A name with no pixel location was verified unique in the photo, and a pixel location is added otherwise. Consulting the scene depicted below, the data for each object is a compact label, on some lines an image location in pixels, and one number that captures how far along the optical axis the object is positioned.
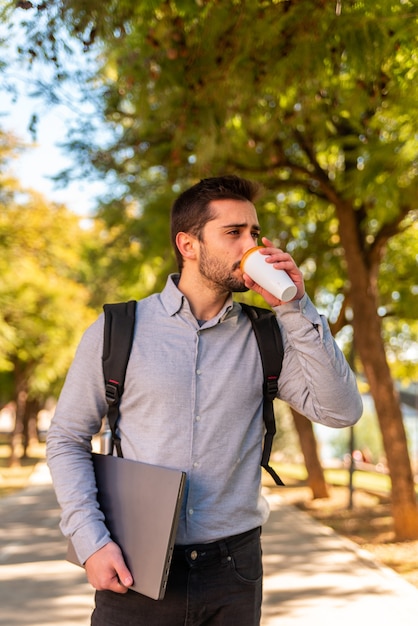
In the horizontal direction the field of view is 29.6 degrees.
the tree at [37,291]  17.58
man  2.38
